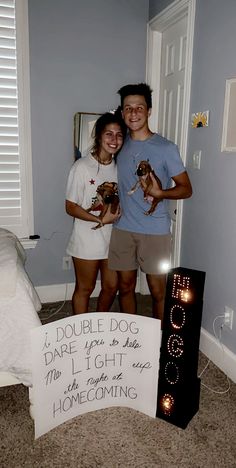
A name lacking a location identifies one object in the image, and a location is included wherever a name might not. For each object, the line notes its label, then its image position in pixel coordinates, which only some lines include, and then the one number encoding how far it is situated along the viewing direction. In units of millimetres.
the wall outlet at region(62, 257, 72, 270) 3207
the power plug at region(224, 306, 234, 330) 2148
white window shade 2732
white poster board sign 1580
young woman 2076
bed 1610
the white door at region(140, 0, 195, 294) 2498
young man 1986
